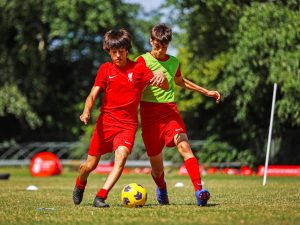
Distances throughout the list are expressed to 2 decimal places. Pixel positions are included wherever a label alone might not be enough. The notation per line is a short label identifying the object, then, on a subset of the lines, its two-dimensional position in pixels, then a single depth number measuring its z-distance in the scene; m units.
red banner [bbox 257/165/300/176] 48.59
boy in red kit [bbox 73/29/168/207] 18.97
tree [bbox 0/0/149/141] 65.25
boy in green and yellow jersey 19.67
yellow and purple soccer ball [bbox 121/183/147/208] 18.97
